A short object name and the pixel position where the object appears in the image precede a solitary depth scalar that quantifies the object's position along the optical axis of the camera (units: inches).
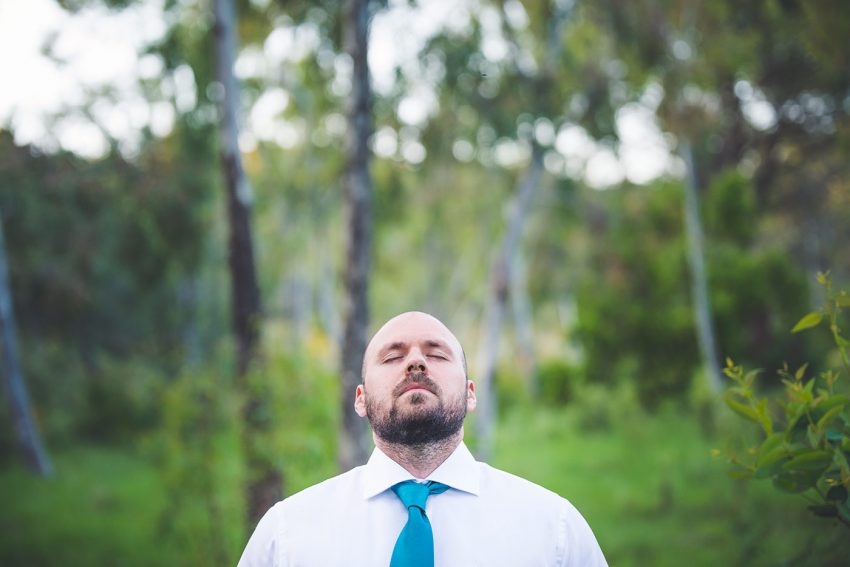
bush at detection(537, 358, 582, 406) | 697.6
